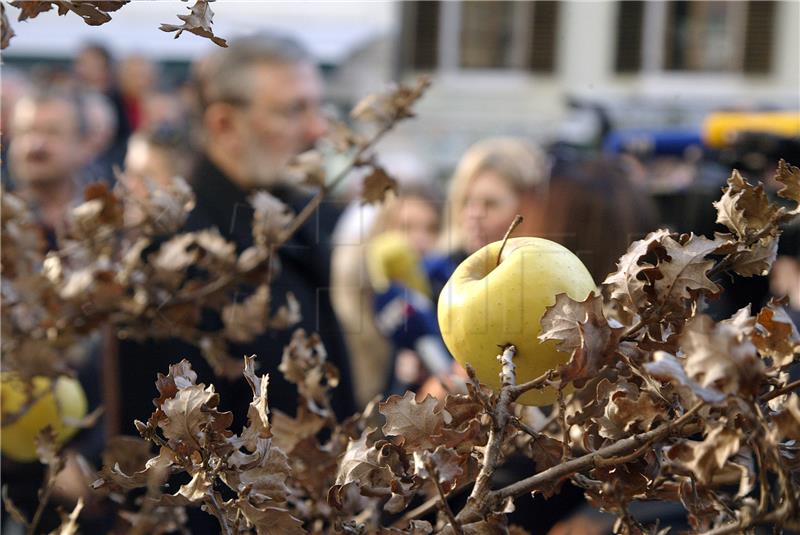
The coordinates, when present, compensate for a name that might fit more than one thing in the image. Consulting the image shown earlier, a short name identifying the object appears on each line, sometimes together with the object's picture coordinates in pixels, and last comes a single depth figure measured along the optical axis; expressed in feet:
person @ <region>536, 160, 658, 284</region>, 10.33
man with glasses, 10.86
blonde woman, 10.62
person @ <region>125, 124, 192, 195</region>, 12.81
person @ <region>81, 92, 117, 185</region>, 13.25
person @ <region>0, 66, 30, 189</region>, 17.58
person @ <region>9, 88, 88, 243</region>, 11.80
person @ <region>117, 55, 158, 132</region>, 22.30
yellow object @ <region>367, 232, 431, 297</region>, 14.35
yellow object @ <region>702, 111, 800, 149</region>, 13.14
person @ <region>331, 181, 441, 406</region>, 12.67
